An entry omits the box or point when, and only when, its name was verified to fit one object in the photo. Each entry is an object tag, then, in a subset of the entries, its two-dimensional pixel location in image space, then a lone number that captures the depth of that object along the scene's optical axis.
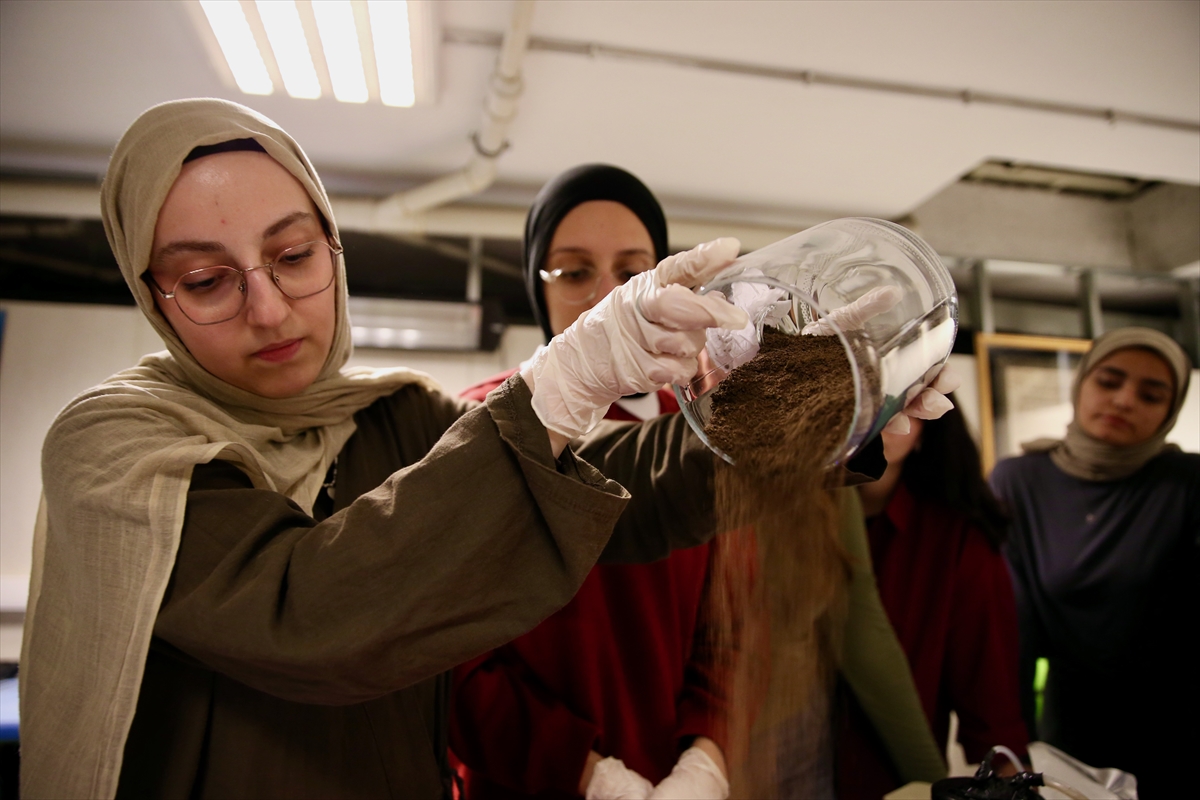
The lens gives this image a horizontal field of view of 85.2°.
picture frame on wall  1.91
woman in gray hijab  1.24
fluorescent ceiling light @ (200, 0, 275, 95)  0.98
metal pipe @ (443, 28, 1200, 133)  1.10
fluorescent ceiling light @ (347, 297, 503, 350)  2.44
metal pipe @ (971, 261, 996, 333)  2.17
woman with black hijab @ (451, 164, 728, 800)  0.97
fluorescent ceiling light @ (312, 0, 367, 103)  1.01
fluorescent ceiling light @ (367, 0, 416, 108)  1.02
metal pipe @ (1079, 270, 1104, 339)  1.44
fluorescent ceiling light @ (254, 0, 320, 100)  1.00
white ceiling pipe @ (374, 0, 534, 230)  1.11
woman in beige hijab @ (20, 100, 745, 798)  0.55
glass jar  0.56
